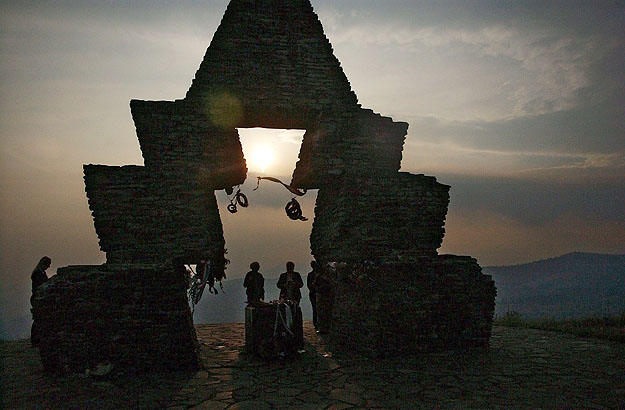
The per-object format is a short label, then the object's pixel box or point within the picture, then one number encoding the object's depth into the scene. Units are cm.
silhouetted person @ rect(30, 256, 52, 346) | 910
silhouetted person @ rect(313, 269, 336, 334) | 1112
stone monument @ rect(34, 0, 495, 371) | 763
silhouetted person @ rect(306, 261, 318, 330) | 1128
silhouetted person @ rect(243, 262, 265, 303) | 1027
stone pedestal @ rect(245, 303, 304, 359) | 820
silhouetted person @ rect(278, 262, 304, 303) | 1053
